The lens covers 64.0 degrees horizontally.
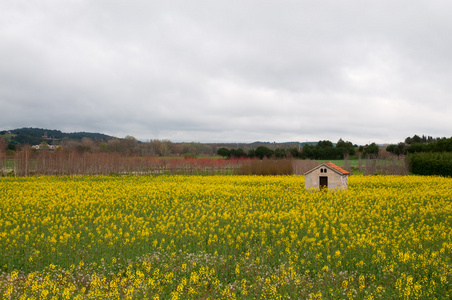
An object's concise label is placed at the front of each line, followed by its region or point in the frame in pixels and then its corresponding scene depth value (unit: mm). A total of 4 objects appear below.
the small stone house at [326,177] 28641
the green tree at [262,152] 83438
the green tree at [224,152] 89050
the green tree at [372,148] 91375
